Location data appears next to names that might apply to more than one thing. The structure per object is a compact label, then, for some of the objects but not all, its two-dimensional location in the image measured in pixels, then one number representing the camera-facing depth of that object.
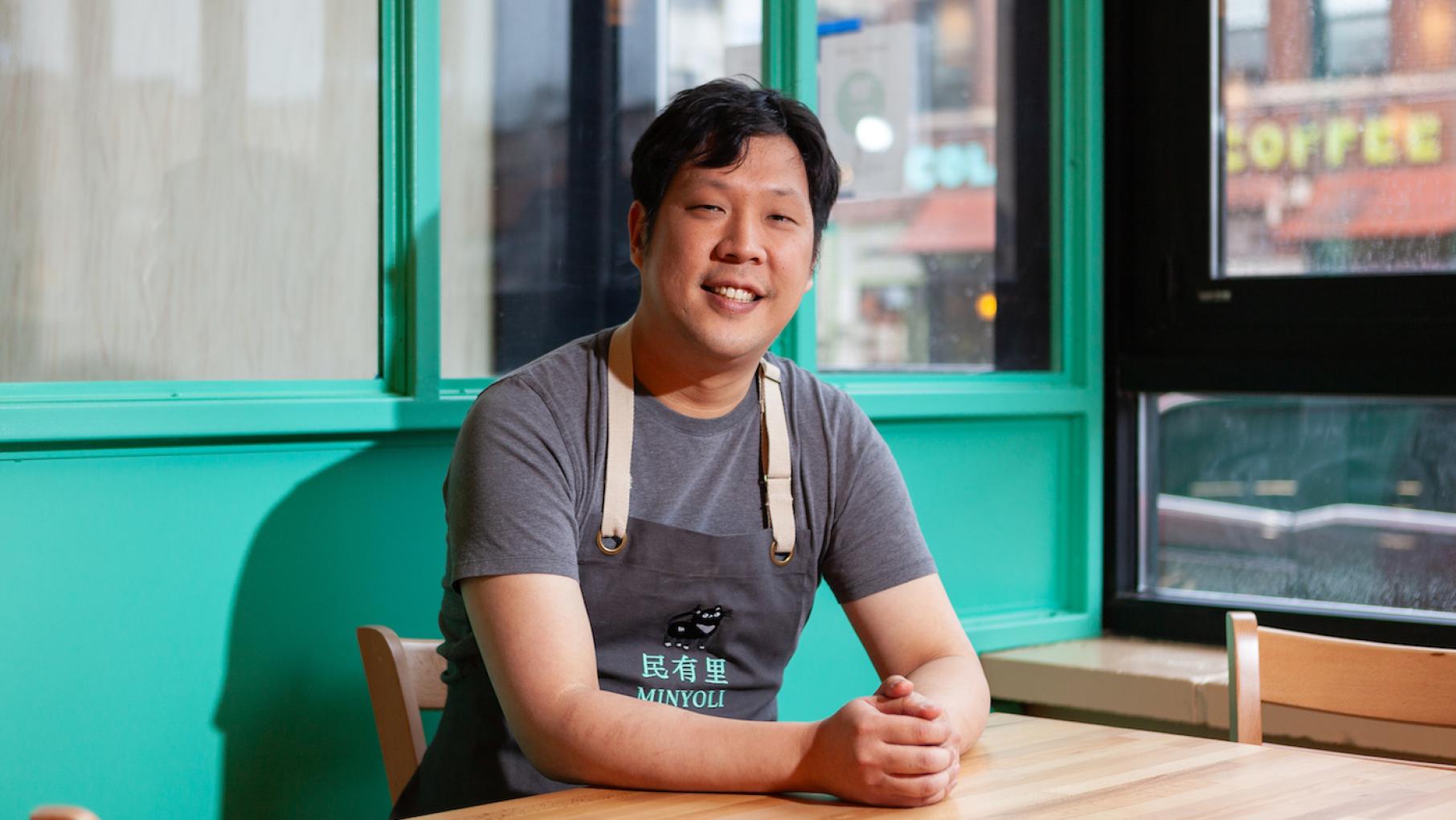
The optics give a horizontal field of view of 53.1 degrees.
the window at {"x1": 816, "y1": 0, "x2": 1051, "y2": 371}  2.77
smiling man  1.52
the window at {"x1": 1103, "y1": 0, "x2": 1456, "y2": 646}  2.68
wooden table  1.29
